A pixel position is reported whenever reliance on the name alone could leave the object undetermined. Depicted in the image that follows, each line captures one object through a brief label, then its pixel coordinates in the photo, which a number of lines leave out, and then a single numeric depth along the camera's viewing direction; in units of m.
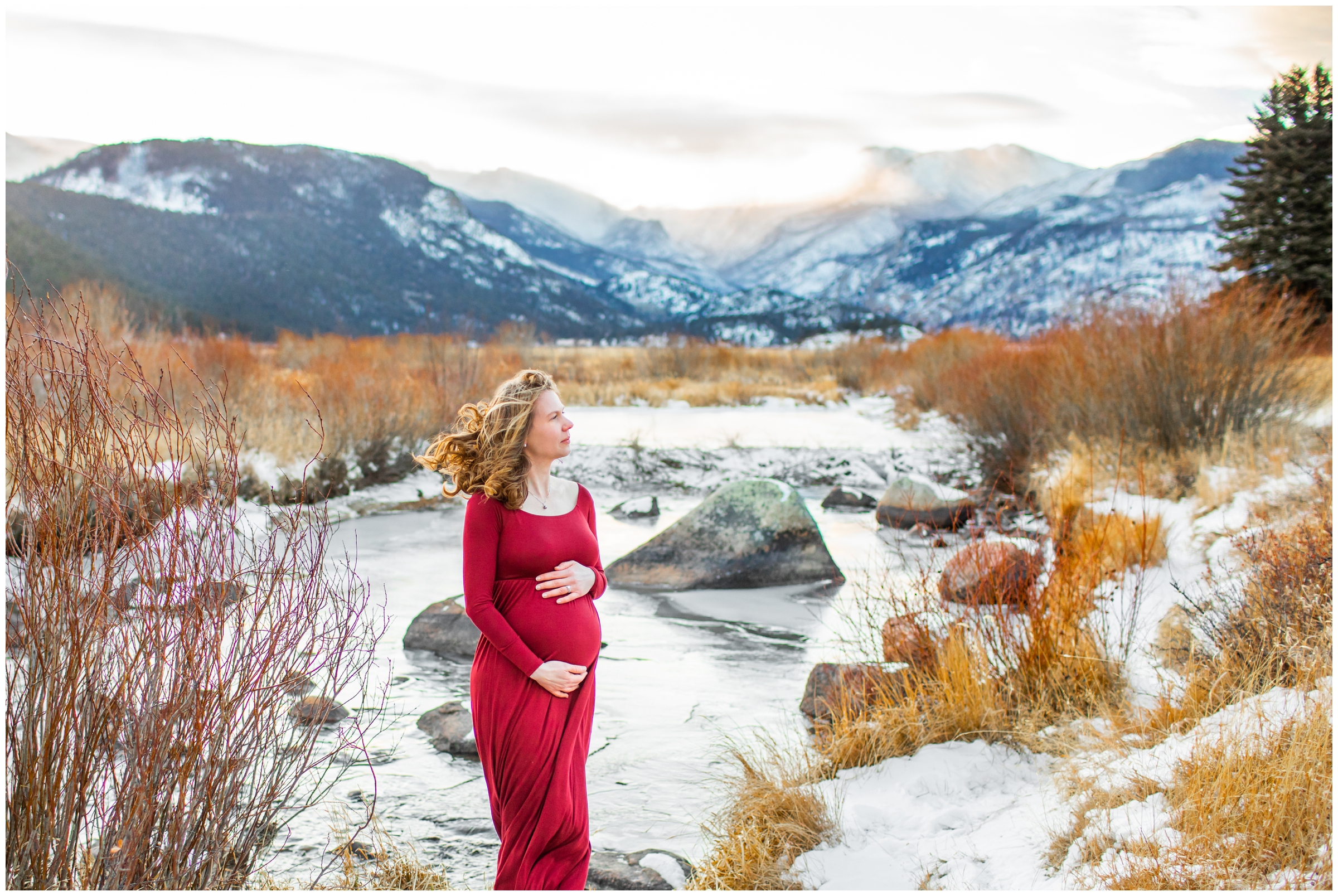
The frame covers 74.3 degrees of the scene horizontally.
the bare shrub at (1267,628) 3.48
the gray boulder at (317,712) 3.94
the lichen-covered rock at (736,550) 7.61
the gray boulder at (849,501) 10.95
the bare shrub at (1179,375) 8.41
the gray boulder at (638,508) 10.52
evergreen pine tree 19.33
